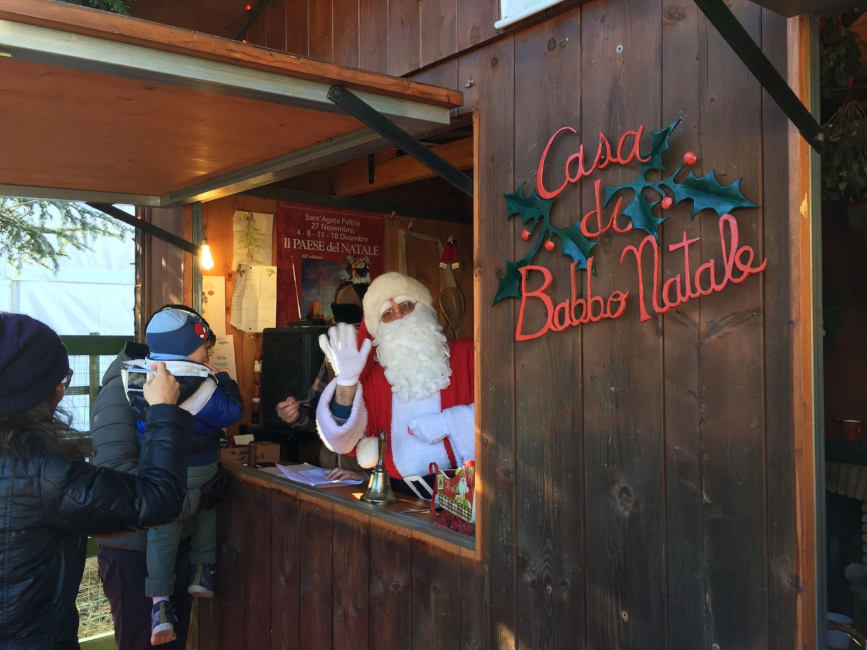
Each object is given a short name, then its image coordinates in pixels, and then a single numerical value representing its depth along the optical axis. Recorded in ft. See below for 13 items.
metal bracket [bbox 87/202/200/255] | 13.71
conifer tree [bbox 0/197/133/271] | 23.20
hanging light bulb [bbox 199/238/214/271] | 14.62
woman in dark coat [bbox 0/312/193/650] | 5.65
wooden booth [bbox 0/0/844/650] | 5.48
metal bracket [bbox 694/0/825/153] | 4.65
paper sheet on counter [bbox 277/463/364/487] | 11.39
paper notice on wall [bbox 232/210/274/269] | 15.26
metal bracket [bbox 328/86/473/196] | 7.48
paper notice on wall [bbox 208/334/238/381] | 15.15
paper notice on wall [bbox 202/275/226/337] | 14.90
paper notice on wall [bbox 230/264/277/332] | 15.30
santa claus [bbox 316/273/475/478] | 10.44
